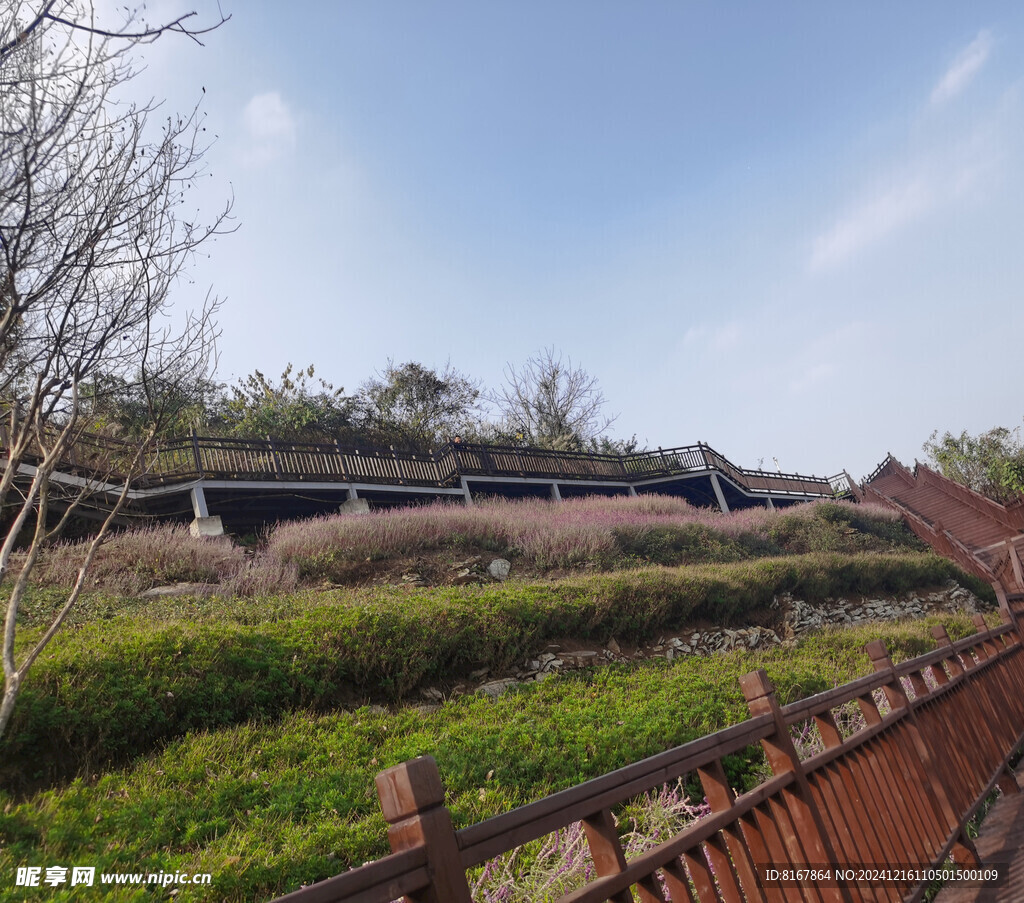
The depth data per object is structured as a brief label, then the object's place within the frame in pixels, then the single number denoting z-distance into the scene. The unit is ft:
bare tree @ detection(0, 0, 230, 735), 14.20
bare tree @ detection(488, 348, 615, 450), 118.87
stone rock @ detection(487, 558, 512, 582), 42.31
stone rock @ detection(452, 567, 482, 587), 40.37
